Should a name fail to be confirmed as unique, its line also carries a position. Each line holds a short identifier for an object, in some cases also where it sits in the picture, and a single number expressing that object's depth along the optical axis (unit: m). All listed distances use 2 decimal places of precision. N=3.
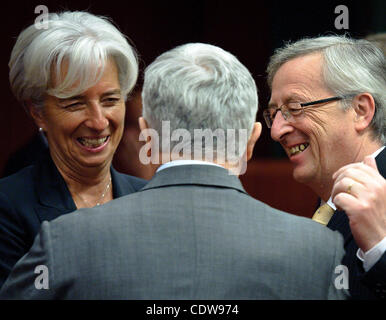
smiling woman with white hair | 5.05
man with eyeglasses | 5.21
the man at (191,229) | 3.47
